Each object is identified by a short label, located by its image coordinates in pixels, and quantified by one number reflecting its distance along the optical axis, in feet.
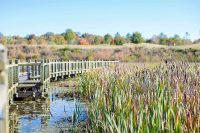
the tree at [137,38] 389.60
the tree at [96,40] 389.46
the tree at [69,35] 380.78
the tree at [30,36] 357.92
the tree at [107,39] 386.73
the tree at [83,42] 367.25
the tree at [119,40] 373.61
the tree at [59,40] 347.36
